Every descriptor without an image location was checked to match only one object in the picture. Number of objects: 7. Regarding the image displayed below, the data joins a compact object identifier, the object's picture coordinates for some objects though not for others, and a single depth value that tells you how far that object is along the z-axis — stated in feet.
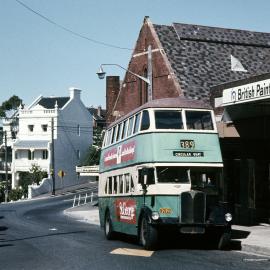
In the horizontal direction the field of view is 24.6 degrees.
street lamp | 90.12
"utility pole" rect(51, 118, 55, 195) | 248.40
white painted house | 277.44
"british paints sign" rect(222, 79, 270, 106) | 64.28
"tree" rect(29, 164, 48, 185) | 264.11
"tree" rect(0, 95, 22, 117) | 321.11
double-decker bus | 55.01
